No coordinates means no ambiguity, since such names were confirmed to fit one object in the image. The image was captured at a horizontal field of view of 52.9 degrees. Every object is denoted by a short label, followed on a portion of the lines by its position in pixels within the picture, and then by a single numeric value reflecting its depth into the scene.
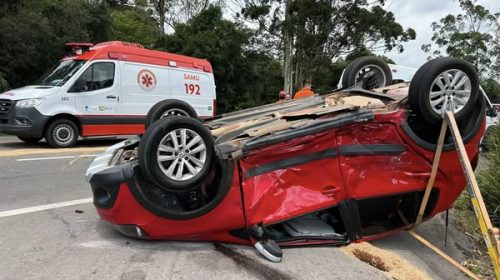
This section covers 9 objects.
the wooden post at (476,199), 3.63
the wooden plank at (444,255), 4.26
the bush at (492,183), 6.10
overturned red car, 3.86
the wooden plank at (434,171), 4.28
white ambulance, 10.30
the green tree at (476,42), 41.16
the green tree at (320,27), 27.75
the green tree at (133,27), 36.66
